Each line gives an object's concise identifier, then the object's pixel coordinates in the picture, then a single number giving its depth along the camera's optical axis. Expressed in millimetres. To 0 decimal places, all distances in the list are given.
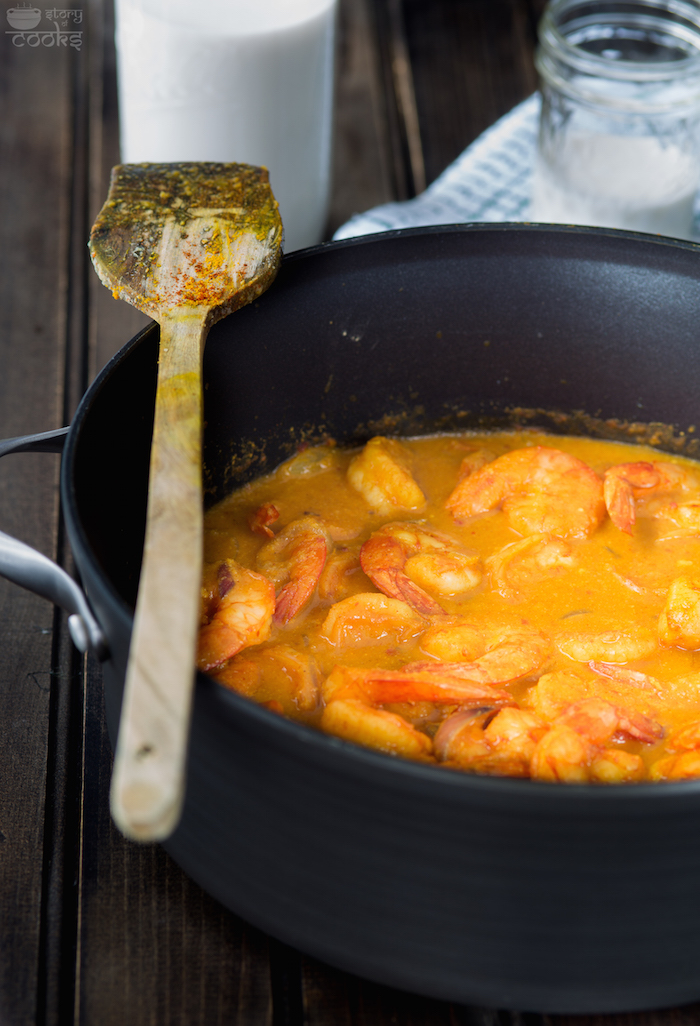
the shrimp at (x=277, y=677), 764
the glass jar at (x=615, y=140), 935
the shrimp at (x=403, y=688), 755
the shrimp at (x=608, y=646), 785
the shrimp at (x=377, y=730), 730
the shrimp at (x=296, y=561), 796
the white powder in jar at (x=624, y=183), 948
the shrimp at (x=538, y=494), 828
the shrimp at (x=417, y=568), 801
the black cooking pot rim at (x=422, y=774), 662
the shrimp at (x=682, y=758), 737
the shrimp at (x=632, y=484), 832
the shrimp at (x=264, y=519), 827
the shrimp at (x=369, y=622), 789
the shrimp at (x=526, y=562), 810
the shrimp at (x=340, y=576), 805
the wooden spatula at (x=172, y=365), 653
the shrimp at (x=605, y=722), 746
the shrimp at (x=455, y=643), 780
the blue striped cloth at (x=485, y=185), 972
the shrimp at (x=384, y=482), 836
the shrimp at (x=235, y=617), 766
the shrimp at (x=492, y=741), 738
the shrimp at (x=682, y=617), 789
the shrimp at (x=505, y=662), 768
